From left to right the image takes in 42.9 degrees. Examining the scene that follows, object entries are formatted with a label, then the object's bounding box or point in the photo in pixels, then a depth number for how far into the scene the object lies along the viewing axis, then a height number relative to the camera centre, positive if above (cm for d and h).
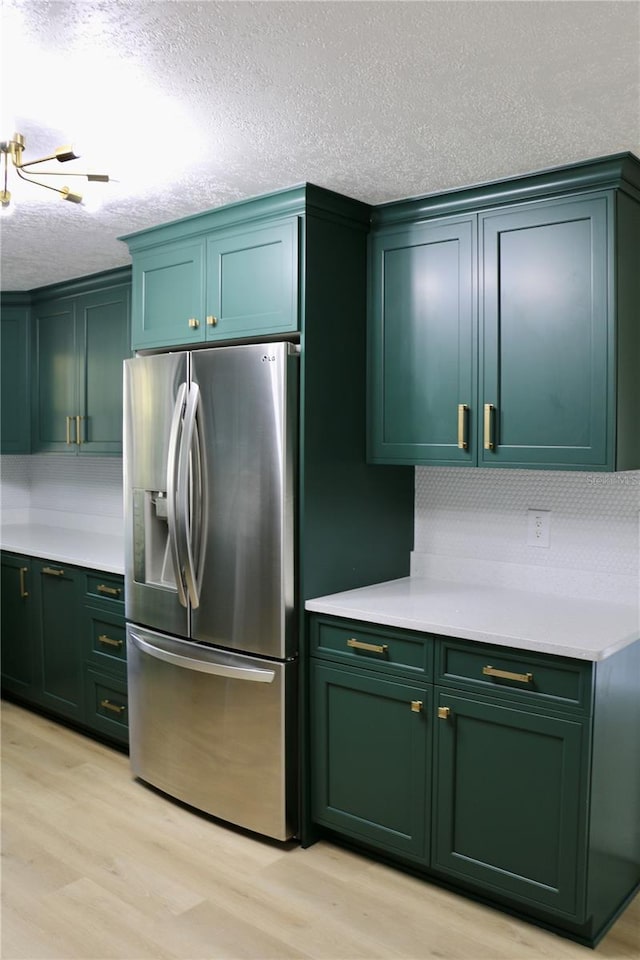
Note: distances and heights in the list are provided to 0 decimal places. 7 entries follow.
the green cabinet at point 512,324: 257 +43
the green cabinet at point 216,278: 294 +66
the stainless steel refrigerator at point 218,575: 290 -48
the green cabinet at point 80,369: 428 +43
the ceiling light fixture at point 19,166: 223 +79
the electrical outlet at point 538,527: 307 -30
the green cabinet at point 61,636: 396 -95
